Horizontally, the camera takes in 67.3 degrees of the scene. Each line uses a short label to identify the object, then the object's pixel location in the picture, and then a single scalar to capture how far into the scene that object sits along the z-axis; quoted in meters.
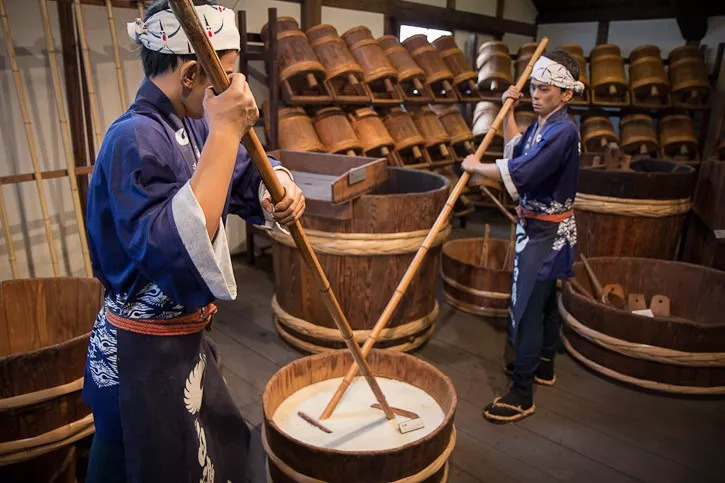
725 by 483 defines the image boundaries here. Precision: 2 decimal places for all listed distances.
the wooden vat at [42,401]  1.82
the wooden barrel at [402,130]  5.17
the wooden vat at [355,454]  1.75
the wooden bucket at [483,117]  6.25
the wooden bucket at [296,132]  4.23
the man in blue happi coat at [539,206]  2.53
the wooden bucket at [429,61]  5.50
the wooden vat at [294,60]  4.23
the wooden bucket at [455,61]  5.78
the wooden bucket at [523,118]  6.42
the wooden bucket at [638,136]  6.25
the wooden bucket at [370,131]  4.77
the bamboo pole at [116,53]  3.37
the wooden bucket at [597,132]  6.31
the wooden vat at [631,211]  3.85
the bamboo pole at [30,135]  2.91
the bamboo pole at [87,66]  3.21
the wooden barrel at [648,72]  6.18
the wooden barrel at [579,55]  6.32
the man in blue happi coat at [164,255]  1.06
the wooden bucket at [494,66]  6.25
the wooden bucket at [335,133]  4.48
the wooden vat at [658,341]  2.88
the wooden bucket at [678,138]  6.21
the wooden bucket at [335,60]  4.49
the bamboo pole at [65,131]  3.08
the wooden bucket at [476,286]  3.90
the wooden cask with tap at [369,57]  4.76
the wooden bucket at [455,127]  5.82
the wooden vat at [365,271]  2.96
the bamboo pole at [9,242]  2.97
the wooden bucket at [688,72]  6.14
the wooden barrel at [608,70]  6.20
